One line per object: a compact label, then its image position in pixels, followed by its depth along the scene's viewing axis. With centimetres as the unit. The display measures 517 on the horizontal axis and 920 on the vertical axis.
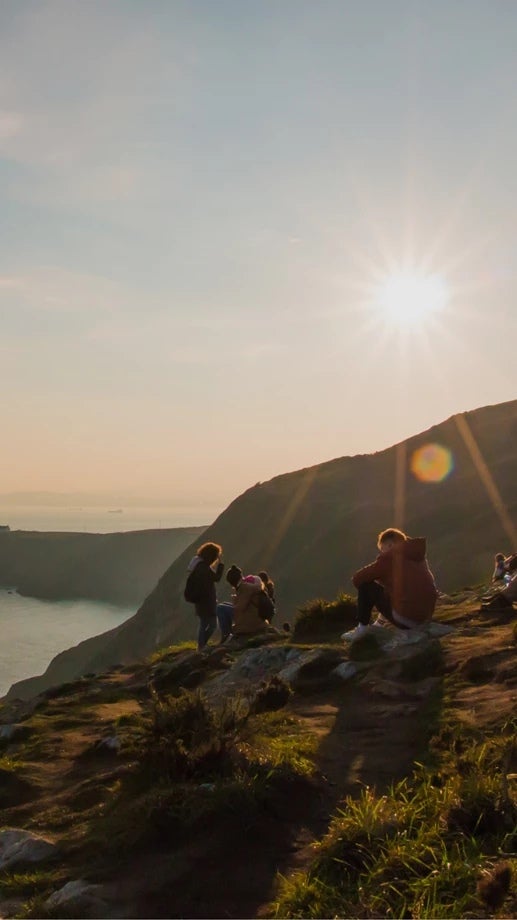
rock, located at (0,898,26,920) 506
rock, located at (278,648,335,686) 1075
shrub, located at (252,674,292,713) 934
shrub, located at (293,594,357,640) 1463
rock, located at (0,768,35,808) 784
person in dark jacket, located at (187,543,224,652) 1630
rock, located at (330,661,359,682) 1022
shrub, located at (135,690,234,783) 655
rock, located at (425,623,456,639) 1146
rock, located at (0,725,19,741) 1071
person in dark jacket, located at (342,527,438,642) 1139
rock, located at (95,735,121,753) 899
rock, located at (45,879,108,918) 484
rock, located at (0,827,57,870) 596
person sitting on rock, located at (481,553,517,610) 1370
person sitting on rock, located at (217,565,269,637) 1670
